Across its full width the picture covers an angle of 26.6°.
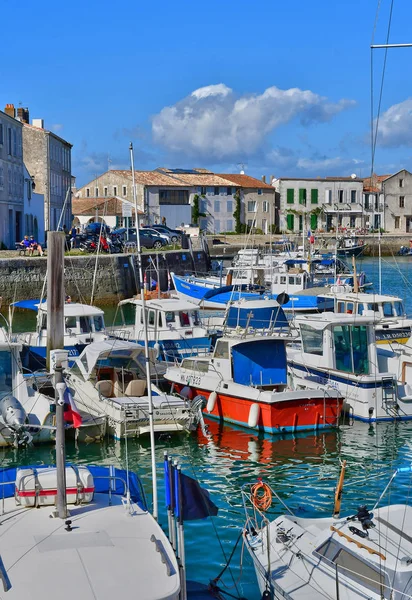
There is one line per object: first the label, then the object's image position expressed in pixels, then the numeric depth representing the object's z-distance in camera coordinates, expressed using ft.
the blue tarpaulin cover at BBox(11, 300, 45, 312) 101.96
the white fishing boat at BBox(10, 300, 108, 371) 80.38
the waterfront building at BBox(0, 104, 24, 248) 173.78
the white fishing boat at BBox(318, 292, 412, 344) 83.76
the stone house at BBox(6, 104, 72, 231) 215.51
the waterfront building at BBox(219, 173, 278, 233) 296.51
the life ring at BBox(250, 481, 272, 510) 36.37
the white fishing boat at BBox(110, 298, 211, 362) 83.92
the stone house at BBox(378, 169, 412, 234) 322.55
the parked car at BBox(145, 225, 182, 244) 204.03
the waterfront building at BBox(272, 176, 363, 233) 310.24
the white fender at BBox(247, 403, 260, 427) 62.23
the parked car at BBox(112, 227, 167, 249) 191.64
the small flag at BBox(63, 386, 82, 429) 33.92
